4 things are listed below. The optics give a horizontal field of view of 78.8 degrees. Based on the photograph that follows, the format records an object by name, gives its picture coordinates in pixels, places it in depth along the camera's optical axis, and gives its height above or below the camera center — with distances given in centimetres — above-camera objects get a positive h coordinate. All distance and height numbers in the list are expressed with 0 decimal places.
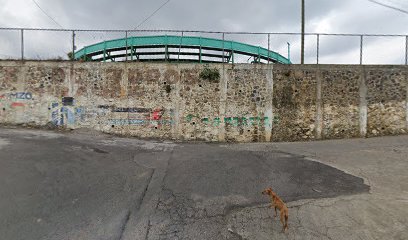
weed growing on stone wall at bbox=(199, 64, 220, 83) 1162 +188
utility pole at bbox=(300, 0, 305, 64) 1362 +352
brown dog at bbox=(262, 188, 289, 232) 383 -150
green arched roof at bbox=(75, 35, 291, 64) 1248 +350
